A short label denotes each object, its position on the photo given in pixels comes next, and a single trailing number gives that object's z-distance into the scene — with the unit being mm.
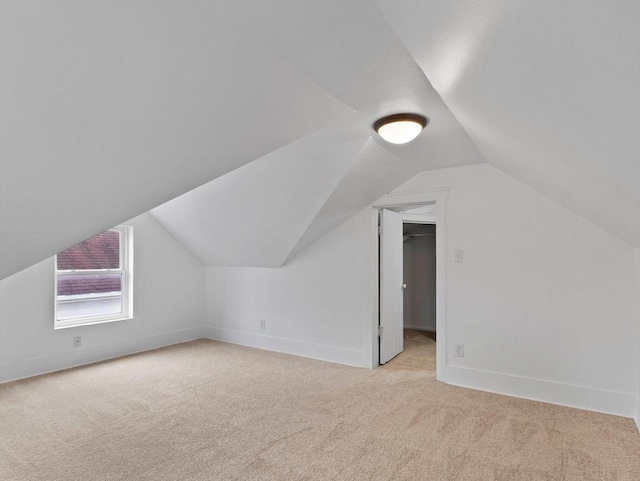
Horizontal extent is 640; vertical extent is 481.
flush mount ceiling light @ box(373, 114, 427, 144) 2621
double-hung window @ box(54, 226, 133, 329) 4410
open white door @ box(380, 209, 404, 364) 4500
